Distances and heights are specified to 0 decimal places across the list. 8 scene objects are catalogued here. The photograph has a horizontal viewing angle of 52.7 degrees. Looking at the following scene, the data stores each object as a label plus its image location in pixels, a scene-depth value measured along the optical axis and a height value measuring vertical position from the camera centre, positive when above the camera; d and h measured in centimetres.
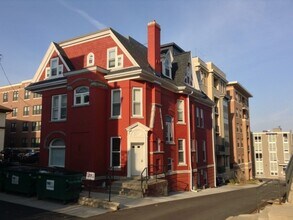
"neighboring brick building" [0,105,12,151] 3882 +404
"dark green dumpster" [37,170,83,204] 1433 -162
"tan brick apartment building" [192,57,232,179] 4600 +771
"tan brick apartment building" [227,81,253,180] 5759 +440
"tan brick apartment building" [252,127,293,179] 8506 -1
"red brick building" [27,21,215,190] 2041 +331
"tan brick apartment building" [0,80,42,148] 5950 +717
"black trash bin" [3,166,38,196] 1608 -149
